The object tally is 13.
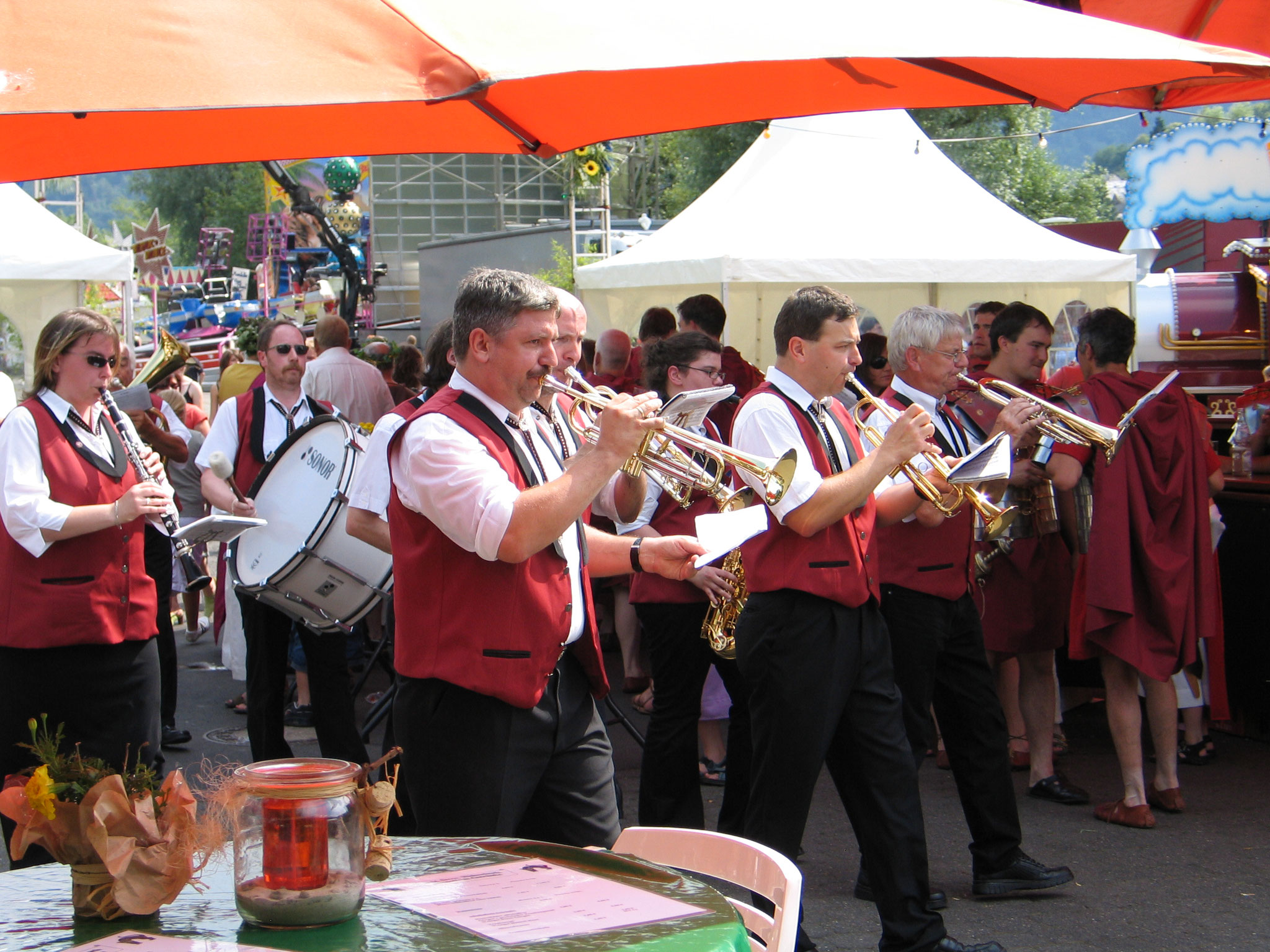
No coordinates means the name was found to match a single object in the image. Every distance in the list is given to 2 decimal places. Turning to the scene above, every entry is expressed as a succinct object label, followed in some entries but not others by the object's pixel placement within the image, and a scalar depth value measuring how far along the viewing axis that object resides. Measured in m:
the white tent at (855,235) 9.71
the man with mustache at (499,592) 2.80
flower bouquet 2.02
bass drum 5.06
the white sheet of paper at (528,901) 2.06
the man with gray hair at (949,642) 4.35
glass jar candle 2.05
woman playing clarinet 4.14
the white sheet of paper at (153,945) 1.98
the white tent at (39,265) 11.01
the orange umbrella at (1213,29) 4.69
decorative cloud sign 11.69
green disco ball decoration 30.02
